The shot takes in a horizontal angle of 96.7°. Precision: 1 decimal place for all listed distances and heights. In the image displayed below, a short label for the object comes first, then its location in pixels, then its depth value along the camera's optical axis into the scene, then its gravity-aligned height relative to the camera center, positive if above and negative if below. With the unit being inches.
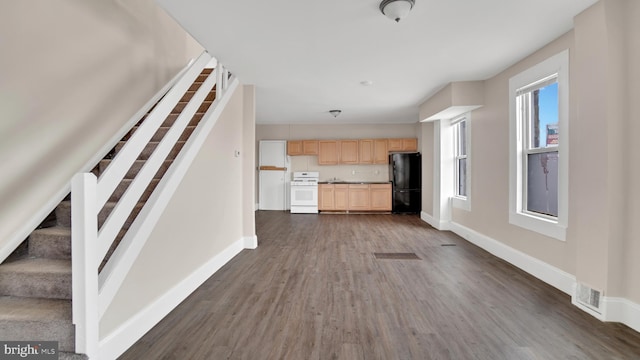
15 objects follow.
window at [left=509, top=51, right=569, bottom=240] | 112.7 +12.1
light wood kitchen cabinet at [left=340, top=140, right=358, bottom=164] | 329.4 +27.7
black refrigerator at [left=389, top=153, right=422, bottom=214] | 312.8 -4.3
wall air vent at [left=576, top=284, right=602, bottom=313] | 90.4 -40.6
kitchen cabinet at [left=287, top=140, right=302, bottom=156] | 332.2 +34.7
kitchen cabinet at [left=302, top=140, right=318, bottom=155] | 331.9 +34.0
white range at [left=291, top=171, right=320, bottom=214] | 324.5 -24.3
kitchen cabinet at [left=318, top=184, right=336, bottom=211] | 323.6 -23.3
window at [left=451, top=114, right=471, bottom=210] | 197.8 +10.0
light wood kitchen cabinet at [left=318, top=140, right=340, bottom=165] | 330.3 +28.4
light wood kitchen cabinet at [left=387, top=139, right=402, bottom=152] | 324.5 +34.4
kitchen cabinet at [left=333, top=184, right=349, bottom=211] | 322.3 -24.4
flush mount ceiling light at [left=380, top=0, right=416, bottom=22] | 87.4 +52.2
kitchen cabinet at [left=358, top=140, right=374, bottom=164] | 327.9 +27.9
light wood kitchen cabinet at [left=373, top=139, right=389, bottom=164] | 326.0 +27.6
